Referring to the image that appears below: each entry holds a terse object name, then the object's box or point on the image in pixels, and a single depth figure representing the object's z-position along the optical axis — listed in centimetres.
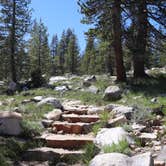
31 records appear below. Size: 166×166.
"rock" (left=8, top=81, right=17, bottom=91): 1341
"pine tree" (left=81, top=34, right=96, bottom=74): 3696
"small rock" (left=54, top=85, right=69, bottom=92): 1073
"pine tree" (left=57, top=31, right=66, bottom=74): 4436
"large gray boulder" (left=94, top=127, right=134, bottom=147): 448
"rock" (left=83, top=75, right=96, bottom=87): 1112
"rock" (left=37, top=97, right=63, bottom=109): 718
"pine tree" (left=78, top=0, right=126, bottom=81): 1087
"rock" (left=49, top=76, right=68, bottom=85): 1358
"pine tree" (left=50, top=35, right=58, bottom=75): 4633
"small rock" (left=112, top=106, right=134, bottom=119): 591
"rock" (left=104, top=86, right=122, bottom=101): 831
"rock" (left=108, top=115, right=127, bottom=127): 544
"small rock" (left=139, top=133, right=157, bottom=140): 470
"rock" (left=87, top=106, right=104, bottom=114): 670
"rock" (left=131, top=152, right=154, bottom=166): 337
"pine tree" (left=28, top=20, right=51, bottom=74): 3215
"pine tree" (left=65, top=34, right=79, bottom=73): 3981
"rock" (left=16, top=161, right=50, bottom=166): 430
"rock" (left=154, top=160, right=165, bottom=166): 363
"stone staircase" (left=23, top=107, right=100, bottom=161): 455
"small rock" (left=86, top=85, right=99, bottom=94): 980
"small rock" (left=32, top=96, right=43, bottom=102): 821
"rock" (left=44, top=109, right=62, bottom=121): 634
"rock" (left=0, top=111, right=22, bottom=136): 507
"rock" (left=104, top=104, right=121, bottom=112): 663
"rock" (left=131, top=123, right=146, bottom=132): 512
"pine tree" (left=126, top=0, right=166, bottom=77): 1129
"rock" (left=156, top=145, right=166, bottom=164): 385
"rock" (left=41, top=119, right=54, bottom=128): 595
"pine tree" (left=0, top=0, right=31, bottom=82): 2080
